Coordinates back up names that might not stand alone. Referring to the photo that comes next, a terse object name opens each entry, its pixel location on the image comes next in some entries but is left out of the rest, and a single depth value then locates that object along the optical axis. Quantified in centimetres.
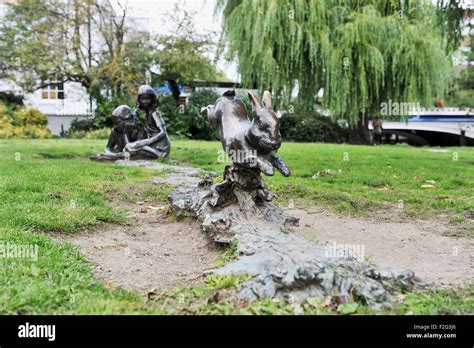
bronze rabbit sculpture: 396
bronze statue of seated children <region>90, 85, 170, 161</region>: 1013
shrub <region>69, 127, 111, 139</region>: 2003
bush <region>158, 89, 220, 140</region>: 2222
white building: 2556
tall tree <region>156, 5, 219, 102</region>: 2230
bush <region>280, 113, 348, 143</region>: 2231
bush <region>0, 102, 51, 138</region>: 1955
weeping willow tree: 1534
